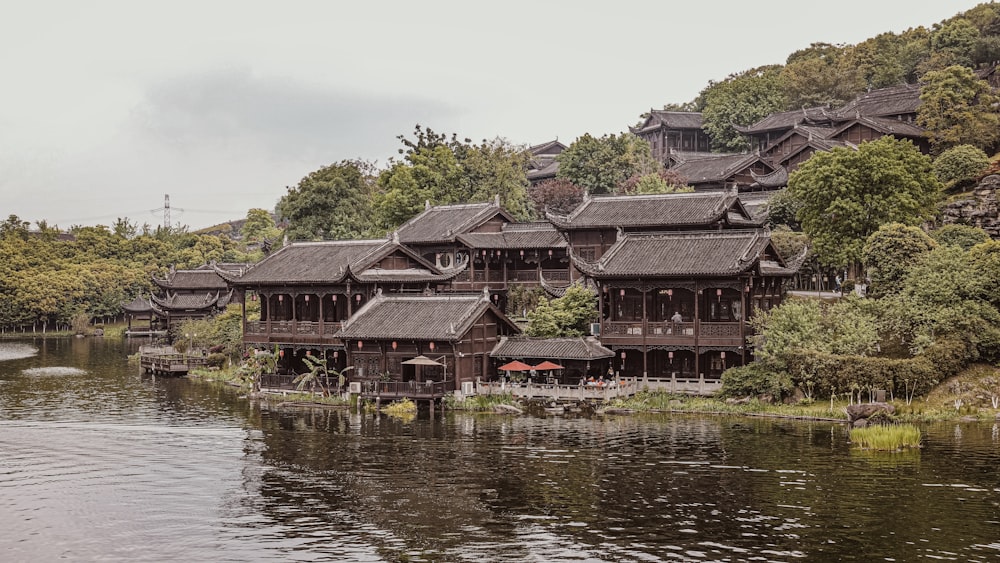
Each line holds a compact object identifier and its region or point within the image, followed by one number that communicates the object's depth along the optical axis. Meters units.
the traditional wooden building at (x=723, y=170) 88.88
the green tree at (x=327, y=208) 91.31
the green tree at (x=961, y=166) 72.19
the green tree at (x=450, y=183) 85.75
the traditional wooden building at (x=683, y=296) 53.25
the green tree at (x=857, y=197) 61.84
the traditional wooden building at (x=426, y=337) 53.41
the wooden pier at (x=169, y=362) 76.00
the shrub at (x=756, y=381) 49.78
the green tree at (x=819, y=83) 111.06
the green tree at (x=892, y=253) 54.59
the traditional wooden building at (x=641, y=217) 62.62
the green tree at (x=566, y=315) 56.94
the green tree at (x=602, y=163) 92.88
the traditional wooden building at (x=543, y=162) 110.50
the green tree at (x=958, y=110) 78.38
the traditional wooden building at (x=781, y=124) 96.06
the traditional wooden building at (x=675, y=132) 116.62
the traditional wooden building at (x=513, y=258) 70.62
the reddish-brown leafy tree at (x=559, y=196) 90.81
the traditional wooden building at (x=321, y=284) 60.09
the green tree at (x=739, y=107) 110.25
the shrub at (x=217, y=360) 75.88
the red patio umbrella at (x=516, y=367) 53.34
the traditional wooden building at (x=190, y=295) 97.75
